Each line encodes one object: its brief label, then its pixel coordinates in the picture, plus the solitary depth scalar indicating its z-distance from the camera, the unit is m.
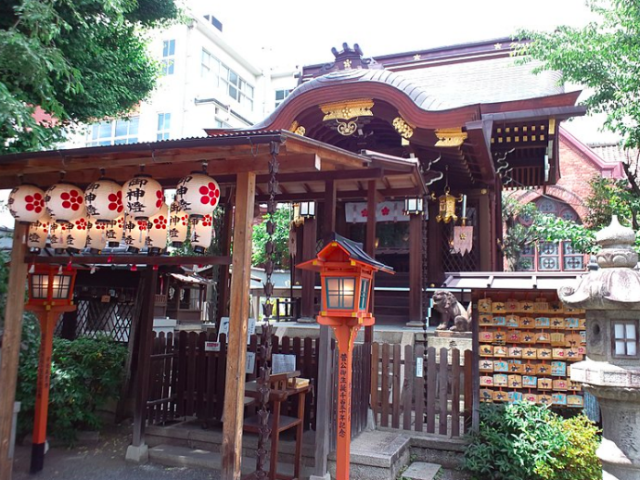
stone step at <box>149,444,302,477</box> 6.80
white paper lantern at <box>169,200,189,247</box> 5.92
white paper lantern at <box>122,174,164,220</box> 5.48
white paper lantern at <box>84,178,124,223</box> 5.67
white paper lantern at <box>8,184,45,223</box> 6.09
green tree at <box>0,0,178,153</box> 6.46
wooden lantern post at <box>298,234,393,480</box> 5.33
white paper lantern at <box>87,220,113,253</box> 6.29
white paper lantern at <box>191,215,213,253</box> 5.57
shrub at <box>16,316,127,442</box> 7.91
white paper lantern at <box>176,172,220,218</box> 5.24
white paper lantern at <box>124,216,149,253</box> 5.96
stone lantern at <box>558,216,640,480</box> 4.96
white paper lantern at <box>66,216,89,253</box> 6.29
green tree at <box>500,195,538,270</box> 23.67
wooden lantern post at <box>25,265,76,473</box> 6.83
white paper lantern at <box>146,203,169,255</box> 5.96
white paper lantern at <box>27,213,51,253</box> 6.27
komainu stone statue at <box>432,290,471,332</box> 11.38
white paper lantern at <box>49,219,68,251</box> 6.28
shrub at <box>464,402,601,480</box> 6.10
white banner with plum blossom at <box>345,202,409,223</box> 13.62
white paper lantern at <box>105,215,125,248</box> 6.20
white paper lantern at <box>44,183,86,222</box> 5.87
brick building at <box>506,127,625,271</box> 24.92
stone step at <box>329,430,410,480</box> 6.14
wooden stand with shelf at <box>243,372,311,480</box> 5.62
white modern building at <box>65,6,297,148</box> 27.92
